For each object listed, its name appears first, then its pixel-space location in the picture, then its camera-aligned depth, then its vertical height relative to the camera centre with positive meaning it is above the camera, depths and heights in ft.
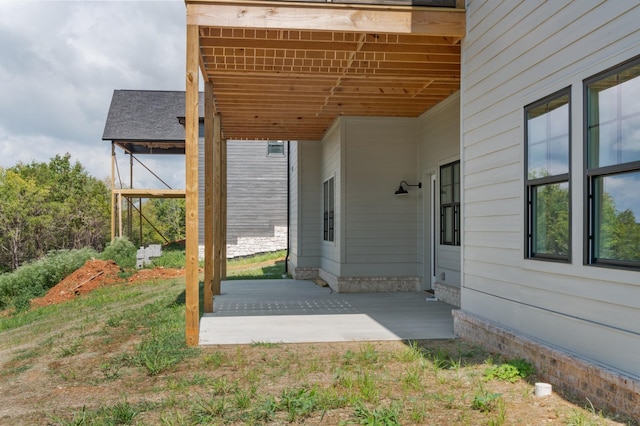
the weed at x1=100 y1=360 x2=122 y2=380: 16.27 -4.44
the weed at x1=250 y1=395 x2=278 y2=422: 12.35 -4.22
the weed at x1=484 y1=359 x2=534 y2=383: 15.02 -3.99
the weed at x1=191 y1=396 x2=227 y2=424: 12.19 -4.23
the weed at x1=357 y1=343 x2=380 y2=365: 17.13 -4.12
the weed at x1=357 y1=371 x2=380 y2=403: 13.43 -4.10
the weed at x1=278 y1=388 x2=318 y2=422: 12.53 -4.17
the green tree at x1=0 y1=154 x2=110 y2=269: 75.05 +1.90
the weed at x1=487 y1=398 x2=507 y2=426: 11.64 -4.09
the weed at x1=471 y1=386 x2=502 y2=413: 12.67 -4.06
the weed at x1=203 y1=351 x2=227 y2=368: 17.15 -4.27
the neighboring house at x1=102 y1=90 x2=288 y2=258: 74.33 +4.27
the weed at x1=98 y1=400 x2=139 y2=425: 12.30 -4.27
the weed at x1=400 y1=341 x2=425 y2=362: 17.22 -4.10
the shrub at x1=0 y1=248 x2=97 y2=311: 50.03 -5.41
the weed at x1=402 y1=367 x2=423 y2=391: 14.38 -4.13
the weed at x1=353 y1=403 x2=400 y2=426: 11.71 -4.11
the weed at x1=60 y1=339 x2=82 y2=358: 20.08 -4.67
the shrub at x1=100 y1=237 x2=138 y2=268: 62.28 -3.52
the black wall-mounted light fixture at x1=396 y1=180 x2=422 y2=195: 35.20 +2.16
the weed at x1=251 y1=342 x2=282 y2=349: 19.62 -4.27
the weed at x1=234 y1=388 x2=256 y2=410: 13.04 -4.17
